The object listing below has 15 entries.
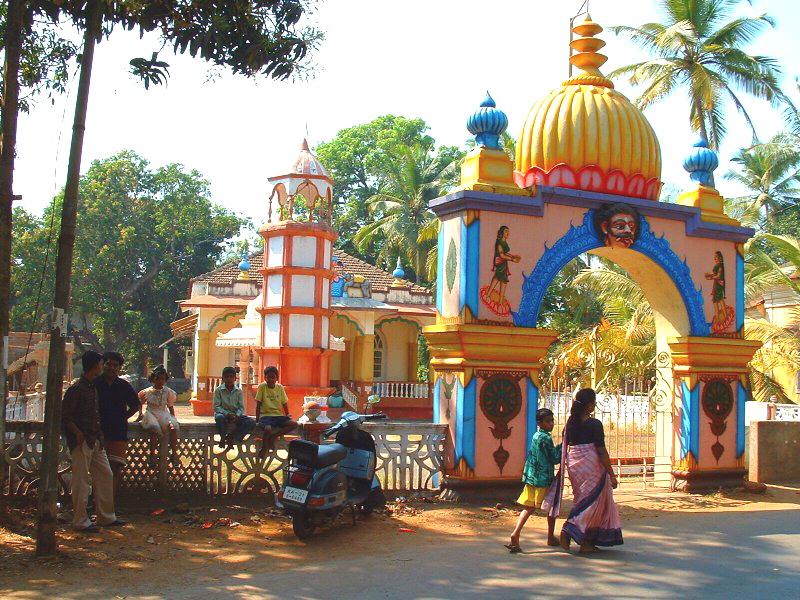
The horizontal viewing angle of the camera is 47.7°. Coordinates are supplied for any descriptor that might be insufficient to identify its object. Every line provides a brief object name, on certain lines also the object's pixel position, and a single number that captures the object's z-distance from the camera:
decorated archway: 10.70
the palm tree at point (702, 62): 23.50
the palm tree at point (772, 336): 18.91
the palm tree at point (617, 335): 21.17
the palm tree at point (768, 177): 34.19
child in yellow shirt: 9.82
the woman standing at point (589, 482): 8.01
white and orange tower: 22.80
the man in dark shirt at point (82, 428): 8.18
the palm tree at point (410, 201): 38.31
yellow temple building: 22.89
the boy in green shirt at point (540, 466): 8.20
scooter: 8.25
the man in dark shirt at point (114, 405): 8.73
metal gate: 12.50
